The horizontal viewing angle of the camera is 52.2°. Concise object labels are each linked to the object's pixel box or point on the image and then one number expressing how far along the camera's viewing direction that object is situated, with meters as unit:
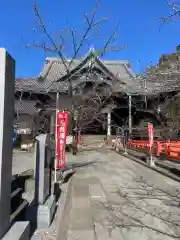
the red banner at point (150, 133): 8.58
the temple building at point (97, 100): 13.79
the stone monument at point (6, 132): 1.71
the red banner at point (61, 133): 5.47
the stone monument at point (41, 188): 2.88
